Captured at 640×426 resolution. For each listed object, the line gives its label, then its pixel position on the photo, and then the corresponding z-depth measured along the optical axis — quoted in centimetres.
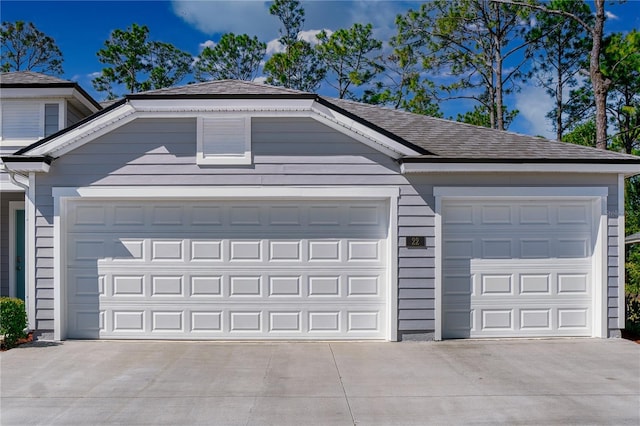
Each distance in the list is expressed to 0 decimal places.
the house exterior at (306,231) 711
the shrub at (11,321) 660
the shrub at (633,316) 757
